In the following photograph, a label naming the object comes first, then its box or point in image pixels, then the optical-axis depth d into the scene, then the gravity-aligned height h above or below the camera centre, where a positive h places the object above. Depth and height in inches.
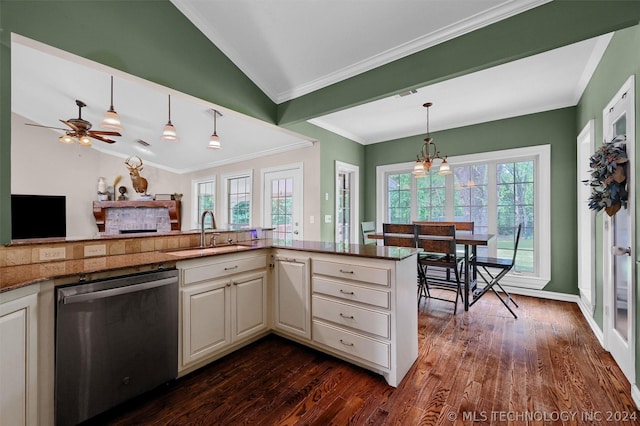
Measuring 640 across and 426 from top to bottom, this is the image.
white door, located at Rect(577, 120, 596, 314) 117.1 -6.6
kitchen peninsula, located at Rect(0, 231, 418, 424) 54.1 -24.4
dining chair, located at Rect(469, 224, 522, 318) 120.6 -24.0
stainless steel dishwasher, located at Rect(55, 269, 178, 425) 55.2 -30.1
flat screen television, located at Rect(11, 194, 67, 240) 161.2 -1.6
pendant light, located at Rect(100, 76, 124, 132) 100.7 +35.8
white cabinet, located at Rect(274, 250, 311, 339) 91.4 -29.4
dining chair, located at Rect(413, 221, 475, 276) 155.8 -7.5
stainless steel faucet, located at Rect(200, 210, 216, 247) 100.3 -8.5
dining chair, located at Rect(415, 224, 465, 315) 114.2 -16.7
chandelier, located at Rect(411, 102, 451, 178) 136.2 +24.6
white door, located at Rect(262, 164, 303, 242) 176.2 +9.2
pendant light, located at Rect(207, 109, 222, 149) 123.9 +33.6
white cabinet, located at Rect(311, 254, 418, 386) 73.7 -29.7
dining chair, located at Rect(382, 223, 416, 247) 121.0 -10.0
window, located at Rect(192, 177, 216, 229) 241.9 +16.4
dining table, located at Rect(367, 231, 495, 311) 117.3 -13.6
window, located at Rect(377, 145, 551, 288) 146.1 +8.6
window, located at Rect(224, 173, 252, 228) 211.3 +12.3
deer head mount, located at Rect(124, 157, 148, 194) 227.2 +33.2
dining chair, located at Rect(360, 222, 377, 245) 156.2 -8.8
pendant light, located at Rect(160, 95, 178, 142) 113.6 +35.2
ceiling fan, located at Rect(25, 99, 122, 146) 138.6 +45.1
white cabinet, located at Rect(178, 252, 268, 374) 76.5 -29.6
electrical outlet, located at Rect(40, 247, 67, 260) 67.2 -10.4
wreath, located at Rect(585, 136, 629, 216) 73.1 +10.5
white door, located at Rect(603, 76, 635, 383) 70.9 -14.3
